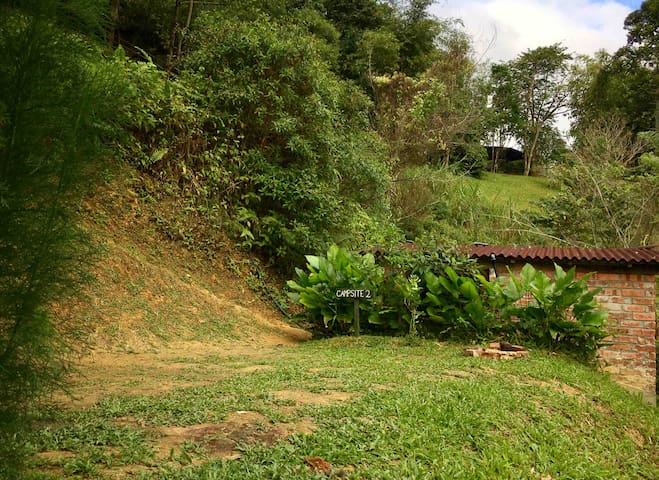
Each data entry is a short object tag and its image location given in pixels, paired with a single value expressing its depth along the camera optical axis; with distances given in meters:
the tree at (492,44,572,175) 34.81
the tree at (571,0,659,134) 23.62
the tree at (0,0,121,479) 1.81
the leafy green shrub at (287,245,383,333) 7.84
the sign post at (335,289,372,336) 7.24
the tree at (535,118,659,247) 16.09
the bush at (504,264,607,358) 6.88
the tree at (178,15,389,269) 10.80
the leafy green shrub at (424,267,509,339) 7.20
